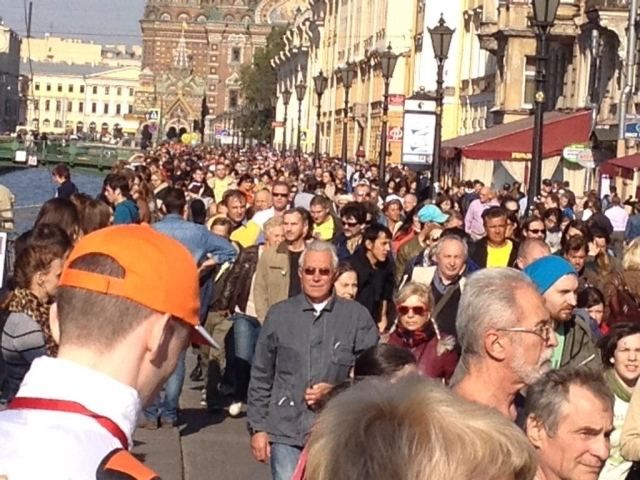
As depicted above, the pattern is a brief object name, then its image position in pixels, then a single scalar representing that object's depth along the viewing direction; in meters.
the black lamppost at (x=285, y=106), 85.35
